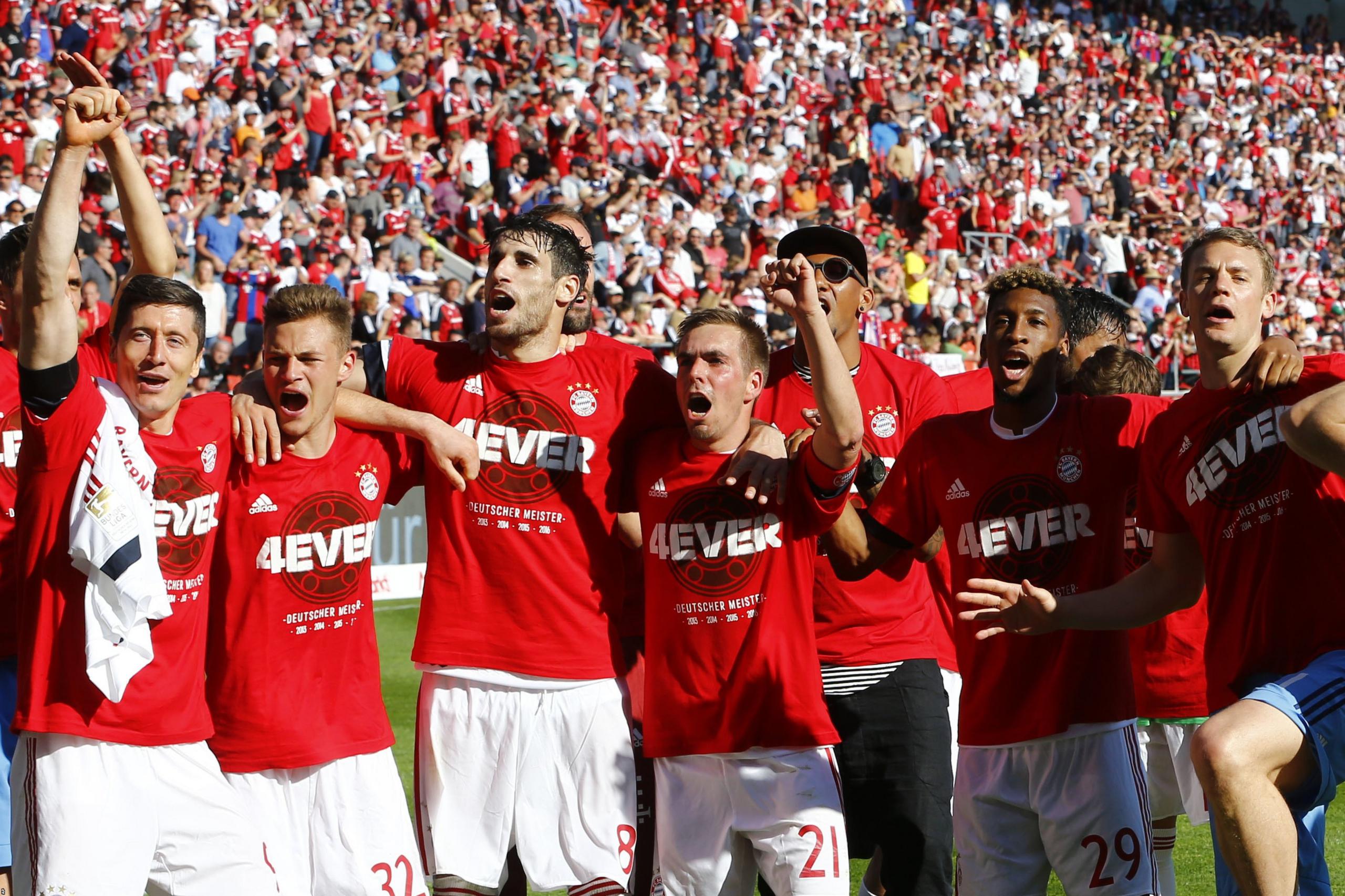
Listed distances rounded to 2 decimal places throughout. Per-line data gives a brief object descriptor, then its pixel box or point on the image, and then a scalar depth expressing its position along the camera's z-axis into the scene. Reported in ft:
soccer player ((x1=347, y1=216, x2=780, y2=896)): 30.94
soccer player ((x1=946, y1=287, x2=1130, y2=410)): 38.45
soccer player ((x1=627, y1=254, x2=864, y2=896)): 29.19
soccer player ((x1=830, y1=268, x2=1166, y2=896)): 29.43
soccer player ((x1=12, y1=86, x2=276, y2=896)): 26.27
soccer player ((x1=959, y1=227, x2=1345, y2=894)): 25.96
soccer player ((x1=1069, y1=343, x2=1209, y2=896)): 37.65
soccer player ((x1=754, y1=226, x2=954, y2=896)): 32.50
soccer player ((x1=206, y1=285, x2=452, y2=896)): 29.63
